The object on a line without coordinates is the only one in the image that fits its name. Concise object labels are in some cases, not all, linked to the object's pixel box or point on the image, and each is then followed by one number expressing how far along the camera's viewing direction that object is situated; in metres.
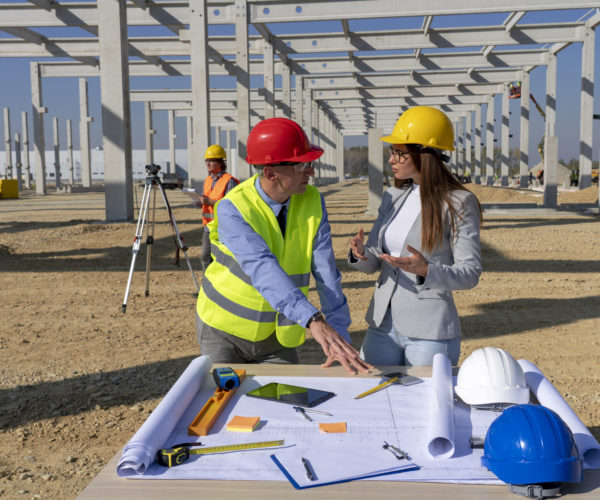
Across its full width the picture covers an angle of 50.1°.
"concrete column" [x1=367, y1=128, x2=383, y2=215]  18.05
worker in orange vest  8.09
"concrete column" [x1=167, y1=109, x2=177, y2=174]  47.31
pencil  2.22
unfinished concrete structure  16.69
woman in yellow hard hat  2.84
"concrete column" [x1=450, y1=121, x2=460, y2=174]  56.14
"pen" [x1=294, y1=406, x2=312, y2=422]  2.01
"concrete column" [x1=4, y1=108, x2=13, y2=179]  42.52
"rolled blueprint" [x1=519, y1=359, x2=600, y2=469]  1.68
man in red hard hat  2.61
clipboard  1.59
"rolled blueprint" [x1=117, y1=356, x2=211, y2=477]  1.65
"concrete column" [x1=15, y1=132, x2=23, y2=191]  42.22
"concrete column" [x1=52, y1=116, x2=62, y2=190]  41.95
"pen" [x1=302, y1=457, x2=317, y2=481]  1.62
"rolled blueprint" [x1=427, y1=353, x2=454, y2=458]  1.75
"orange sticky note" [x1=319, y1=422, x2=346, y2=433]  1.92
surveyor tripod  7.48
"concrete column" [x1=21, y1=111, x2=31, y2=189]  43.12
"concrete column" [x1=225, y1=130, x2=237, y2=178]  54.76
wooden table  1.54
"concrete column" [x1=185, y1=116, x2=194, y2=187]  48.48
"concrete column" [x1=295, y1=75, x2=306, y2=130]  30.94
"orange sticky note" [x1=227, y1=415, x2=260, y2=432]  1.92
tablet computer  2.14
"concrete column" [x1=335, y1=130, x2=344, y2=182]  58.09
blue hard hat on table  1.52
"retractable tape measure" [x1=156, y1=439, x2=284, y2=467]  1.70
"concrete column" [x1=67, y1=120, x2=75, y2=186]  45.43
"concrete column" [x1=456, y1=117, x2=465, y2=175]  53.26
